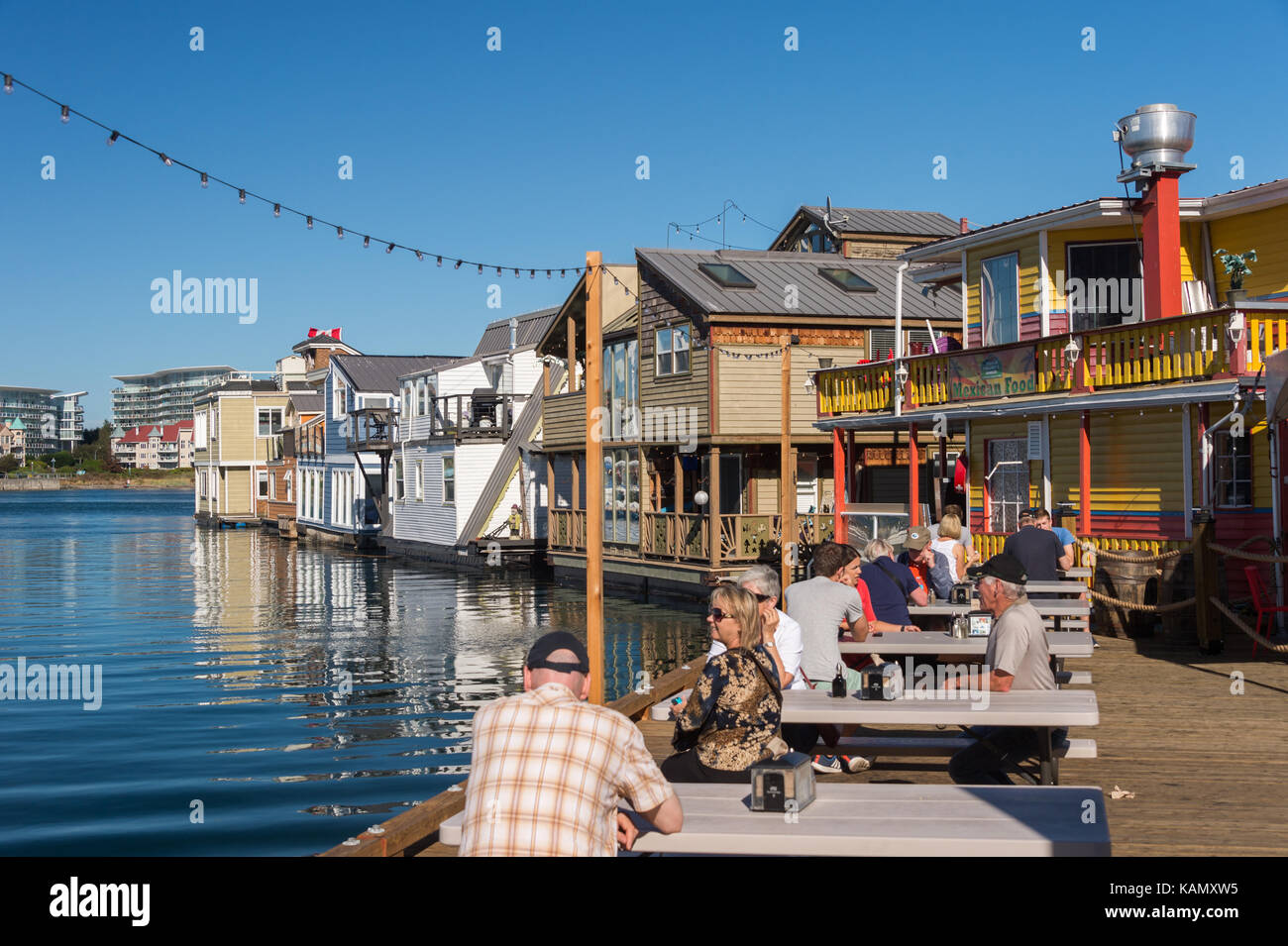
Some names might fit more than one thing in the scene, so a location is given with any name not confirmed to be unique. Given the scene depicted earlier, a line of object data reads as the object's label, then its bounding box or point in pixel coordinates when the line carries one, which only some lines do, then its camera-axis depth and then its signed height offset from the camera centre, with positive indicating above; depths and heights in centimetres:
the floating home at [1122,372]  1814 +167
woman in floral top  702 -126
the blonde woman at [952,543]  1559 -84
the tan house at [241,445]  8794 +307
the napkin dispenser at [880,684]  852 -140
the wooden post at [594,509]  1196 -27
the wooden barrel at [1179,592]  1675 -160
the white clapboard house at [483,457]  4825 +109
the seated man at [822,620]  970 -109
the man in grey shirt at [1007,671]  827 -134
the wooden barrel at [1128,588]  1698 -157
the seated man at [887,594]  1186 -111
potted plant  1960 +314
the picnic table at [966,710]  784 -151
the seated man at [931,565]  1545 -110
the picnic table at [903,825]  538 -155
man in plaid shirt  488 -113
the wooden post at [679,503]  3422 -62
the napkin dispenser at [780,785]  581 -140
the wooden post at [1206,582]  1534 -136
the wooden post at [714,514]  3203 -86
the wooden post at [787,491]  2369 -25
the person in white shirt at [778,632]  887 -110
